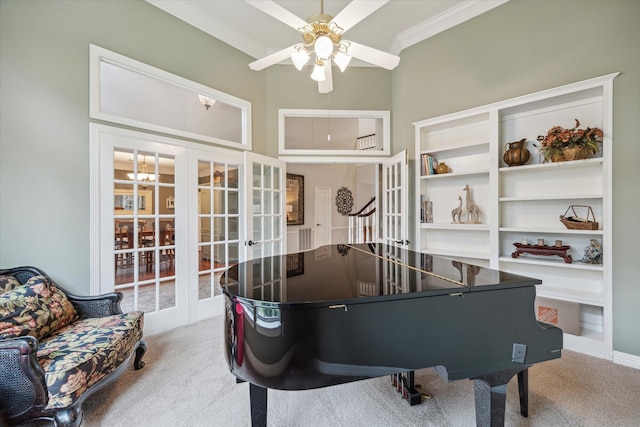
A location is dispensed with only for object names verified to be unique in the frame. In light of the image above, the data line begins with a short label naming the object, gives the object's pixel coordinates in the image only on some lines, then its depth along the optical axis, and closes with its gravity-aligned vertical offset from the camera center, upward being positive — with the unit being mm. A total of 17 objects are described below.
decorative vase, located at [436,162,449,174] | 3359 +541
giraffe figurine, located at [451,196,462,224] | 3264 -4
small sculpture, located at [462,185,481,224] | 3188 +18
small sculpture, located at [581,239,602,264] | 2426 -357
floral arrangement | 2388 +626
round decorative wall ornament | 7750 +337
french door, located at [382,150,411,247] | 3445 +160
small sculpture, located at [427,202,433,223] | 3473 +9
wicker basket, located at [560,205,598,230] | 2431 -70
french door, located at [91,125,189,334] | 2555 -96
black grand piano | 1235 -565
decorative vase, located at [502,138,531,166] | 2748 +585
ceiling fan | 1714 +1205
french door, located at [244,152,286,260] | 3486 +97
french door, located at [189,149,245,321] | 3189 -107
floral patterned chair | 1410 -802
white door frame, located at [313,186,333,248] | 7234 -132
